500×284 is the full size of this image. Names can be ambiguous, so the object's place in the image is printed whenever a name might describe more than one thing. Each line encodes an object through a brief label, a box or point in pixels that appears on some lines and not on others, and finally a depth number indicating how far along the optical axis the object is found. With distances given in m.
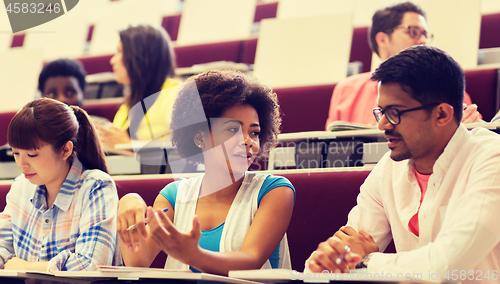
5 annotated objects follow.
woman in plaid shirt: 3.11
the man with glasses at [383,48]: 3.87
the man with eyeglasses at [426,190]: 2.78
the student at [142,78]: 3.94
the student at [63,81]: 4.47
